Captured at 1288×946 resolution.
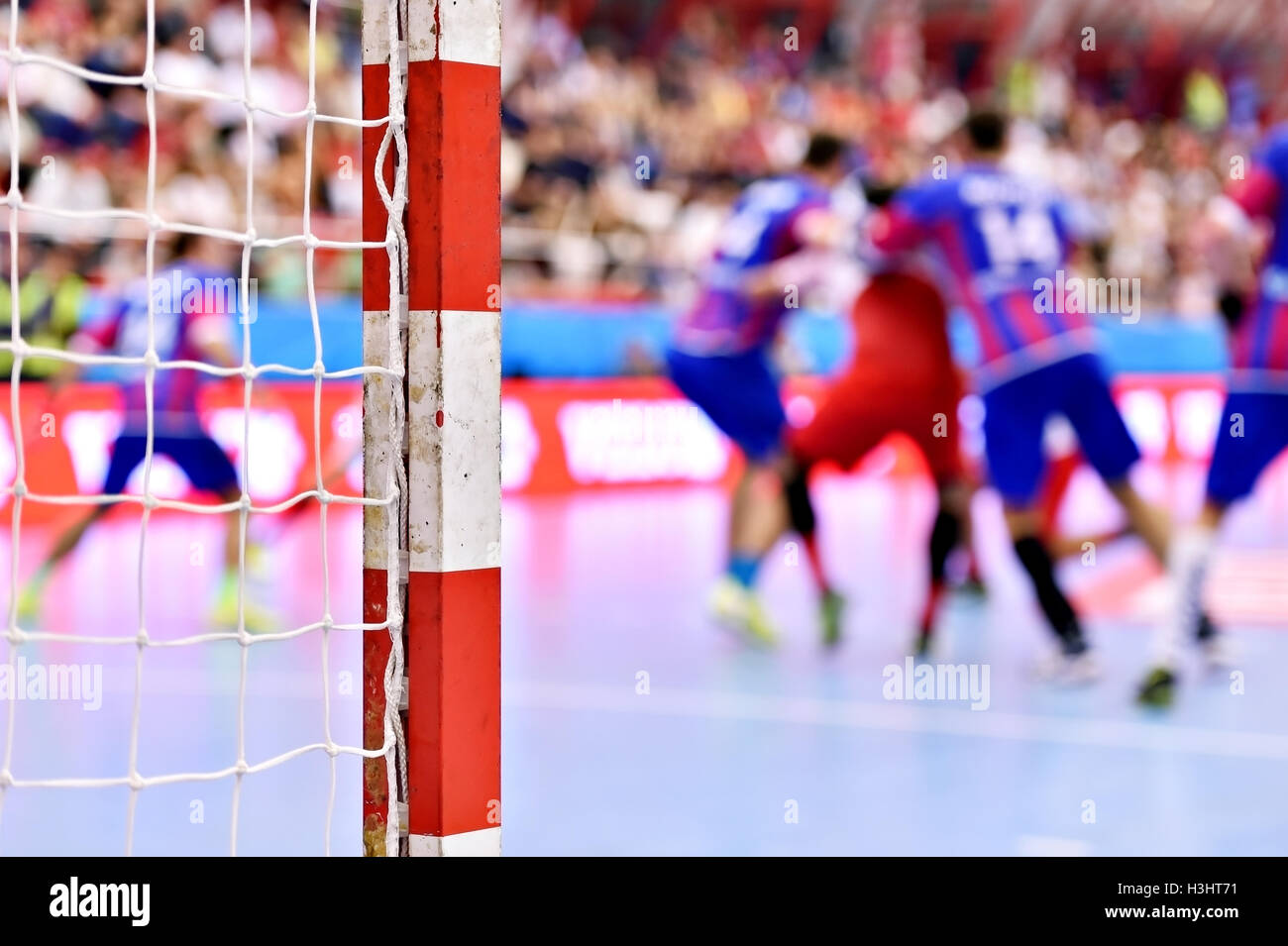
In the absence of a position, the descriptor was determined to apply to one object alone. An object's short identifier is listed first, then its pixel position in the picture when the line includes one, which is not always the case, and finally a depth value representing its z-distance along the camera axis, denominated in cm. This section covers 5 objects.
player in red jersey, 1373
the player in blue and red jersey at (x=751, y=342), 1391
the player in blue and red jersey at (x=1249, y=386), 1165
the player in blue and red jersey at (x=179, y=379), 1359
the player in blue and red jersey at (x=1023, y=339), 1216
